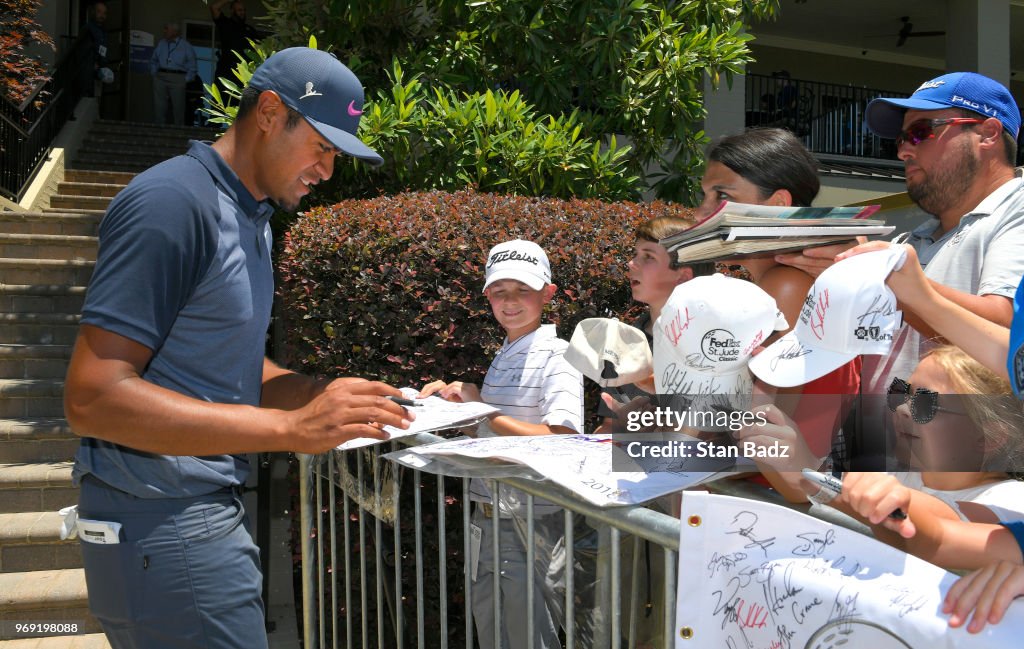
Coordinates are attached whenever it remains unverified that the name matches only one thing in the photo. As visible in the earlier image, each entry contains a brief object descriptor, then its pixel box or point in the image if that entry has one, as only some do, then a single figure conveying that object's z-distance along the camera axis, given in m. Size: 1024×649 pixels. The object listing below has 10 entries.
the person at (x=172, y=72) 15.27
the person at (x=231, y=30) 13.69
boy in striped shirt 2.66
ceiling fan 15.98
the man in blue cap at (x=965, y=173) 2.38
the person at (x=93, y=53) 14.45
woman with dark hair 2.46
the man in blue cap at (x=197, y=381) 1.96
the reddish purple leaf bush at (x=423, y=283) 4.26
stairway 5.11
